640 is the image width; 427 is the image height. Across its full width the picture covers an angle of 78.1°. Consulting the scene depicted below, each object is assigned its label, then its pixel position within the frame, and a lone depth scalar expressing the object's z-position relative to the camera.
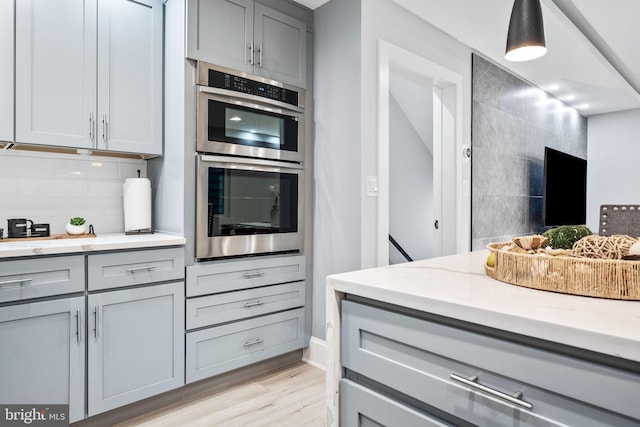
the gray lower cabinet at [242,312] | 2.19
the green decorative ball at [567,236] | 1.02
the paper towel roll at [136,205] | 2.36
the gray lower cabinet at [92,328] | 1.68
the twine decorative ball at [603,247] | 0.85
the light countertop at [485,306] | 0.62
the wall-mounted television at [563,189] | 4.38
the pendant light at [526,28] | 1.31
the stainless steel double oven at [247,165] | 2.23
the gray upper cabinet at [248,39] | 2.21
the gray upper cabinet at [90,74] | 1.94
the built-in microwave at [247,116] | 2.22
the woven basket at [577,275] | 0.78
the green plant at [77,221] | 2.27
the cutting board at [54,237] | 2.05
